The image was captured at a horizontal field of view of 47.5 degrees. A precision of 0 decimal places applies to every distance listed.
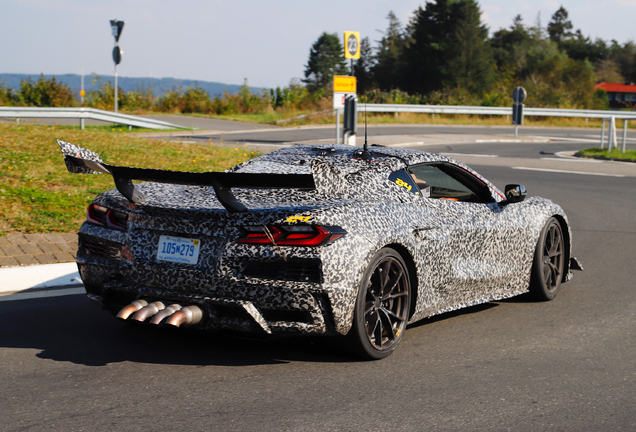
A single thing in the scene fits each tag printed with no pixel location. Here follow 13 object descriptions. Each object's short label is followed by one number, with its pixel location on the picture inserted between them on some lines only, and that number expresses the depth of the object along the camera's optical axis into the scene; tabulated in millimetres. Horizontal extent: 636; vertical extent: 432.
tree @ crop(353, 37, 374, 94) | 85906
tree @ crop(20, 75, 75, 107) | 32844
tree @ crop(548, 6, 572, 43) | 154000
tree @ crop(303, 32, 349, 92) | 105688
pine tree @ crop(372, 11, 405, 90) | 78500
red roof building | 105750
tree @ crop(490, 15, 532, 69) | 93312
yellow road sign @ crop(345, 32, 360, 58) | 18750
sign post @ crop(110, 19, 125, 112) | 24359
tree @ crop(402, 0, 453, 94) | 71500
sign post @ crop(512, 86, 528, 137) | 30375
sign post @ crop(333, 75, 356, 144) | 19125
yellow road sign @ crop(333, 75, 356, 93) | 19078
